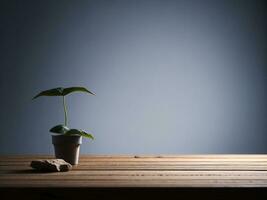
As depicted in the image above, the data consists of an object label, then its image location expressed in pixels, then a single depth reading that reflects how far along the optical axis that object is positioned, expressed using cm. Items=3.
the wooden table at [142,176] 91
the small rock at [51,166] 121
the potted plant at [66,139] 134
